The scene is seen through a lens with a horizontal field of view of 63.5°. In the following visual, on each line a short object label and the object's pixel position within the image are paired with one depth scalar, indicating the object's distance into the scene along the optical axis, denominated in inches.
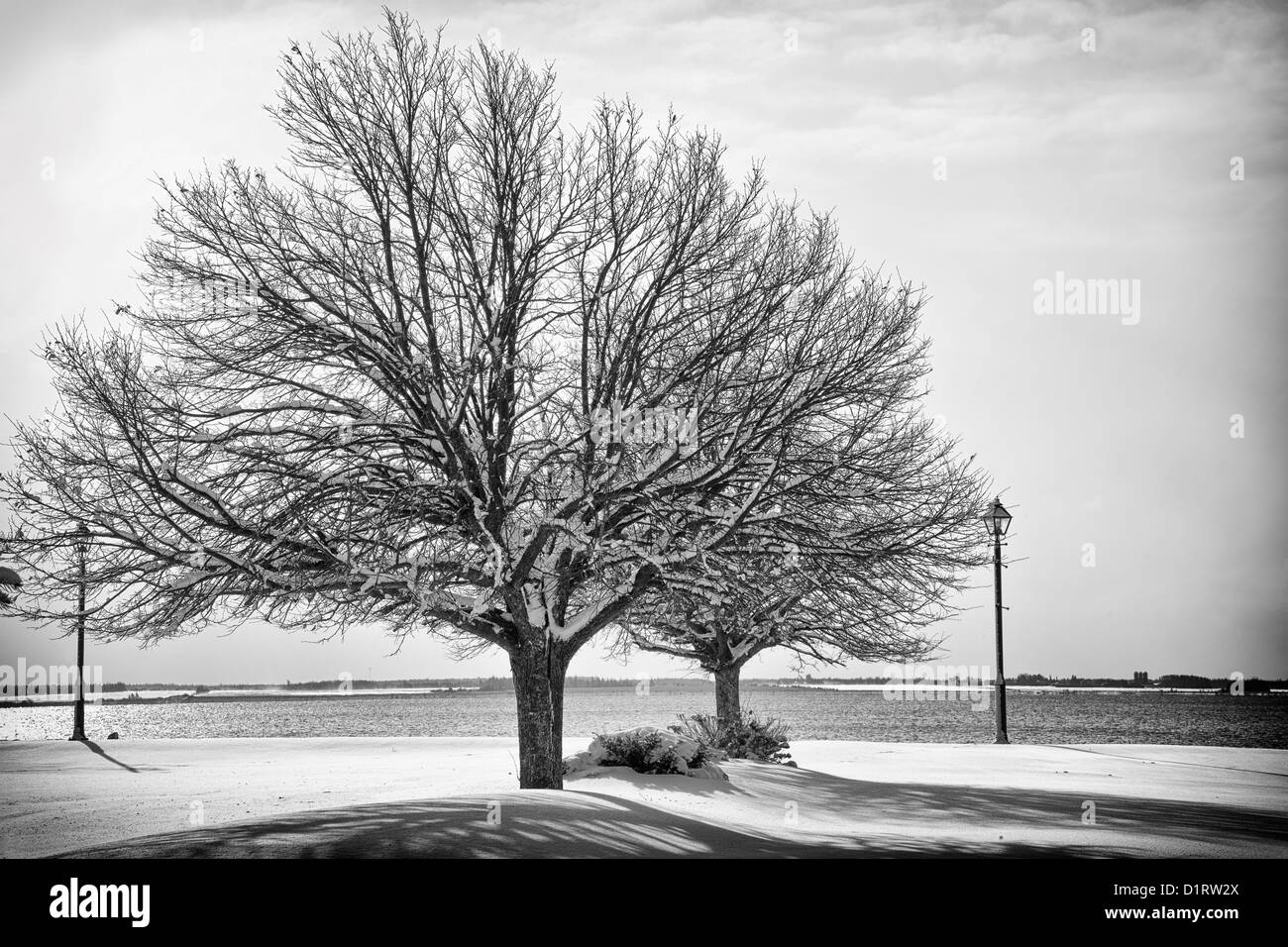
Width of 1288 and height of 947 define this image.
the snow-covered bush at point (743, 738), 812.6
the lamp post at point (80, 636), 474.2
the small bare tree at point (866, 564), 534.3
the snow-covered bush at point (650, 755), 625.1
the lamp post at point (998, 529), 824.3
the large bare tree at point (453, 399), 479.2
